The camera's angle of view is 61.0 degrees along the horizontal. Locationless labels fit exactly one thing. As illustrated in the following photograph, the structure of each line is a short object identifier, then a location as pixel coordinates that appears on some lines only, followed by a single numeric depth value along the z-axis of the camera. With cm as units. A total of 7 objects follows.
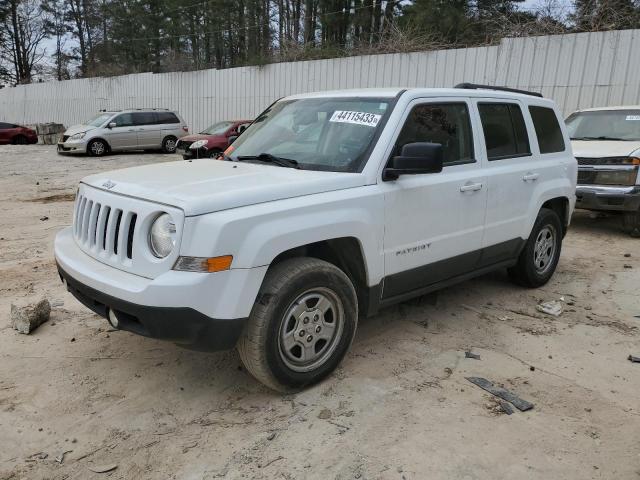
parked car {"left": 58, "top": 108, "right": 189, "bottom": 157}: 1930
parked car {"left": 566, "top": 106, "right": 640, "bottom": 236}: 751
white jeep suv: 288
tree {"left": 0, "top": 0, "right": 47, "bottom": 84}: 4662
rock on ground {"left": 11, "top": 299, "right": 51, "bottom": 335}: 421
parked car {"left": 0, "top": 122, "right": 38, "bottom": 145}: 2594
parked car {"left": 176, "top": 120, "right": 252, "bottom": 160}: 1565
